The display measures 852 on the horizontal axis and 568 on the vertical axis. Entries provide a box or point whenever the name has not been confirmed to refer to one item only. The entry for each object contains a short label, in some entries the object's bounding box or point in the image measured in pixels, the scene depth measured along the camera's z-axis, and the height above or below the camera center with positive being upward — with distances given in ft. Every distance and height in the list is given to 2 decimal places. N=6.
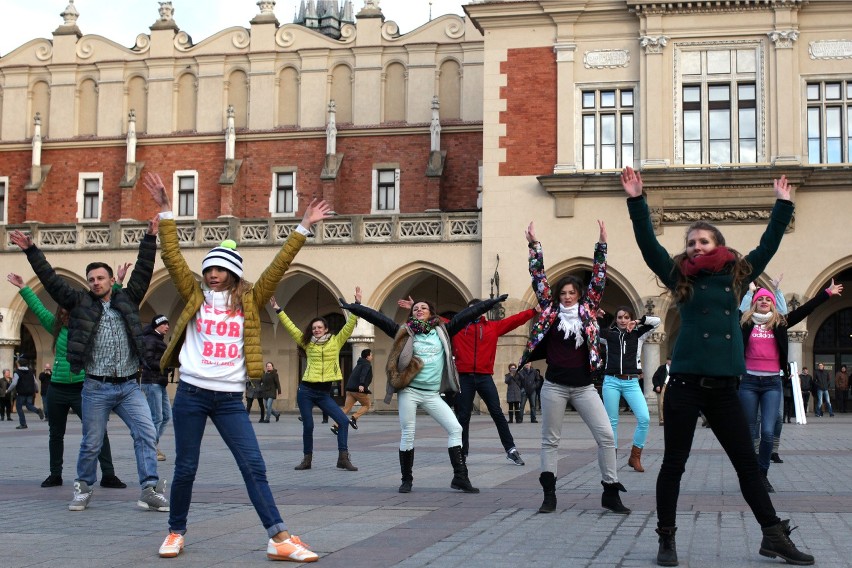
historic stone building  104.01 +20.01
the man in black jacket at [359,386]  67.00 -2.12
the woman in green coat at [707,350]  21.65 +0.03
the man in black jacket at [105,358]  30.35 -0.28
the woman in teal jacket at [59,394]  34.94 -1.36
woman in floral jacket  29.43 -0.33
